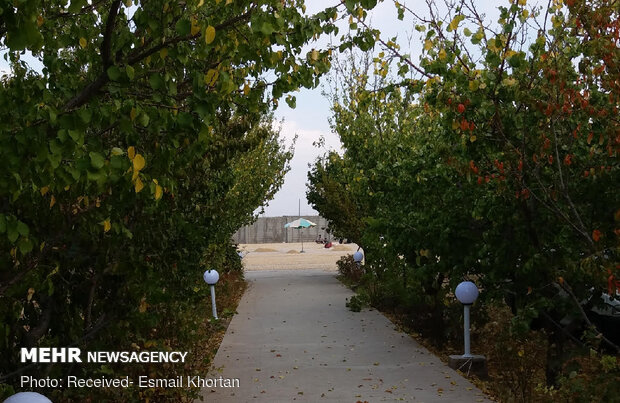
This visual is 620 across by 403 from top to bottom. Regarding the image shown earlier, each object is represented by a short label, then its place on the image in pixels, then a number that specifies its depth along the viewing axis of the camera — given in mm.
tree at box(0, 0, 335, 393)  3279
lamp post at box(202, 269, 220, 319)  12906
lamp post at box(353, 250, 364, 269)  22547
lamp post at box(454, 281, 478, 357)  8469
